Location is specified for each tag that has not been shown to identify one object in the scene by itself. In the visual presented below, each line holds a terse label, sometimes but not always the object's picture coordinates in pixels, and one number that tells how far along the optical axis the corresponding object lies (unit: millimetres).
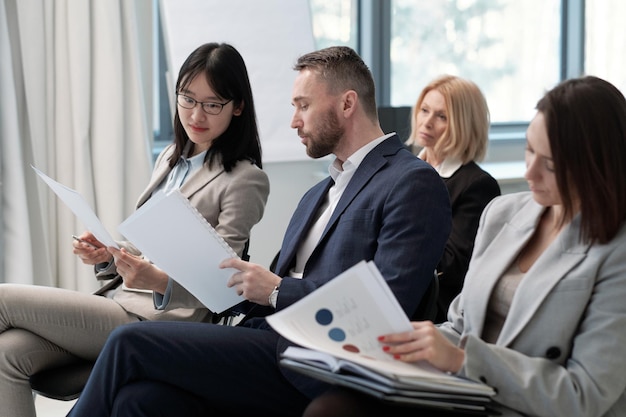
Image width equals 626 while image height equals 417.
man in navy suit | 2043
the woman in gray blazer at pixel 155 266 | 2379
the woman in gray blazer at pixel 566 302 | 1558
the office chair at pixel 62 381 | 2301
